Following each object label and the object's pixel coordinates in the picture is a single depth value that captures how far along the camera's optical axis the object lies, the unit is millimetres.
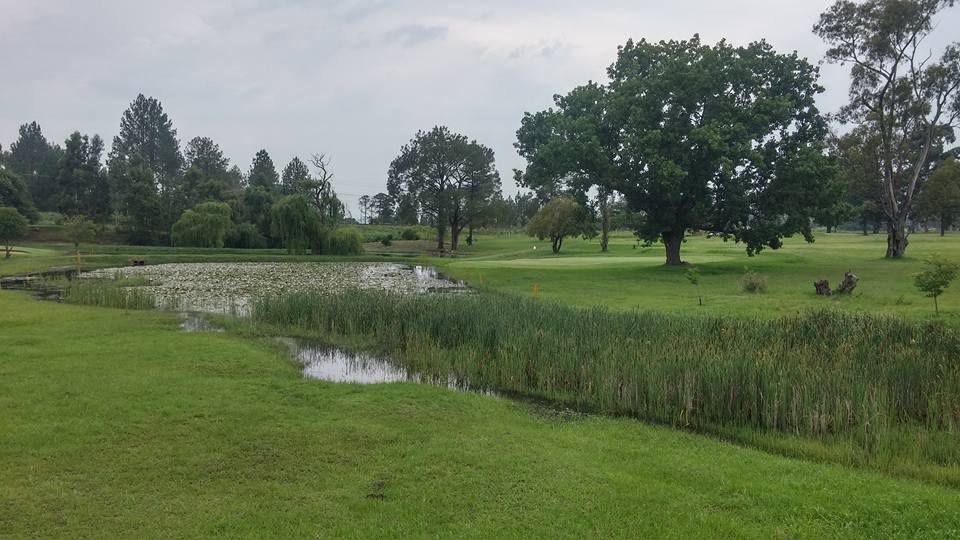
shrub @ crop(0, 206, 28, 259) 42562
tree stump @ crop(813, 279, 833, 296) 20141
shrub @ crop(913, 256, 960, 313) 15500
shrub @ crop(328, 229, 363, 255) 51375
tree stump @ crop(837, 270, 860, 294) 19906
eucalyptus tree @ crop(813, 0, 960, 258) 34719
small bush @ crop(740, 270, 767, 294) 21844
